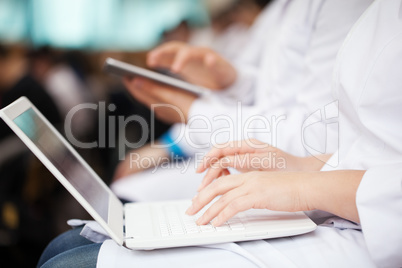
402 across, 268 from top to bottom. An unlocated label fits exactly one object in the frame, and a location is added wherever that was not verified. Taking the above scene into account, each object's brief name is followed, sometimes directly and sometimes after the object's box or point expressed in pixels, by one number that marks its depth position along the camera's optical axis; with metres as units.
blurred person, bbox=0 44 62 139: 2.47
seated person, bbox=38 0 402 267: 0.70
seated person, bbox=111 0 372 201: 1.16
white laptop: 0.72
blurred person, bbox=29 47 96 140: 3.22
